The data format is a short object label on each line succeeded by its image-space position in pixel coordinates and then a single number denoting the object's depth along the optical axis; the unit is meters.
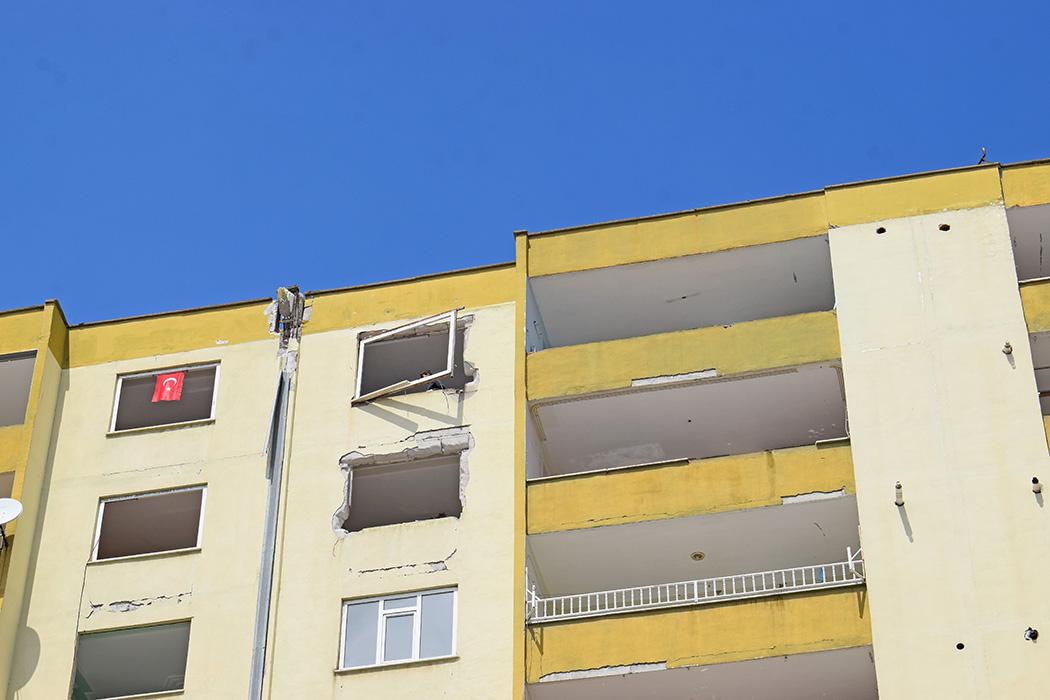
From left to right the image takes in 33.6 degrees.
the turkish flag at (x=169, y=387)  35.91
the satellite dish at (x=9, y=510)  32.78
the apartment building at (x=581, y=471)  29.86
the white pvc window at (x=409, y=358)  34.31
